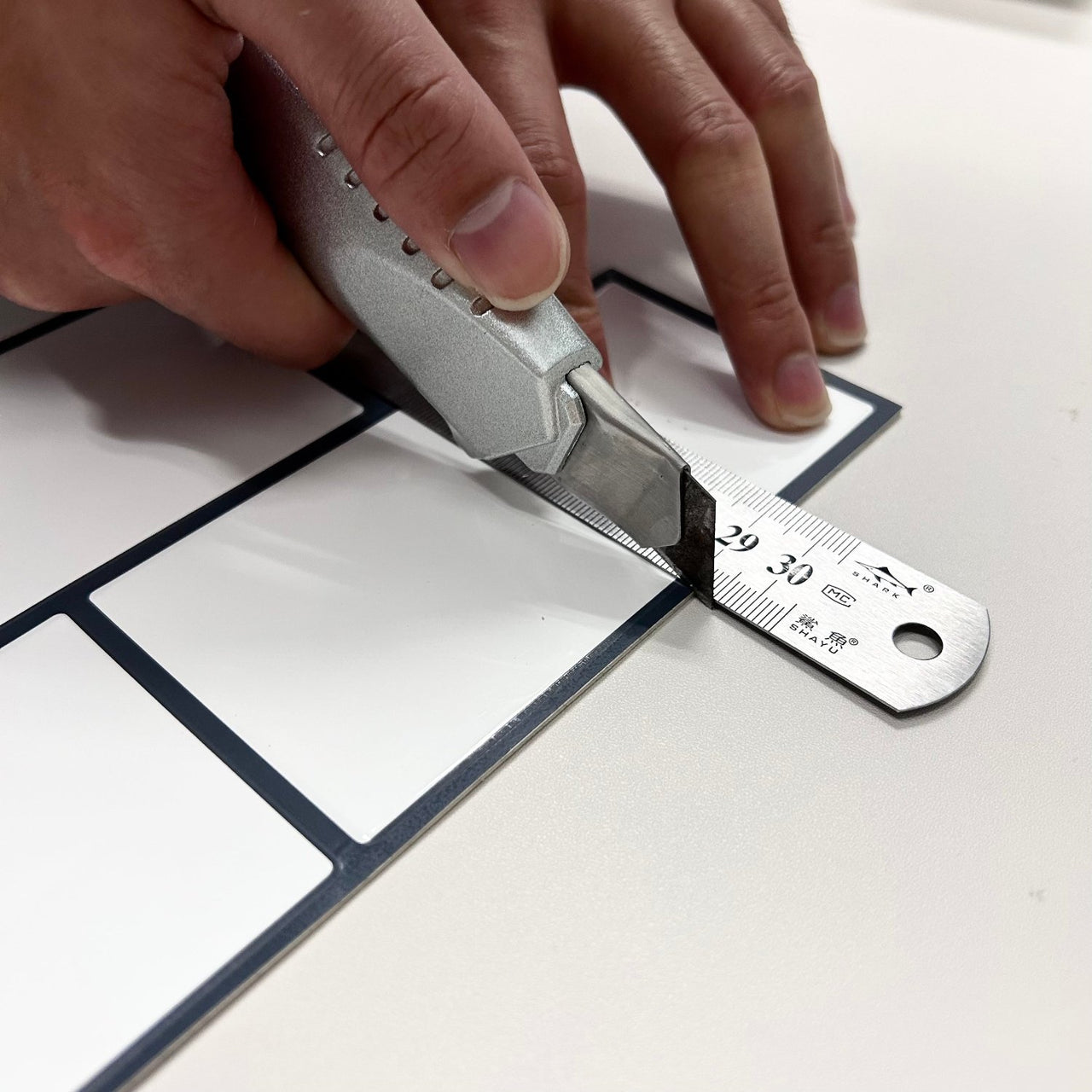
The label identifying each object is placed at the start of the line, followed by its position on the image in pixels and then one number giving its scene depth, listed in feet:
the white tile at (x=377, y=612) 0.42
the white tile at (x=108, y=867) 0.35
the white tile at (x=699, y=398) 0.57
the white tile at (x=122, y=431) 0.51
